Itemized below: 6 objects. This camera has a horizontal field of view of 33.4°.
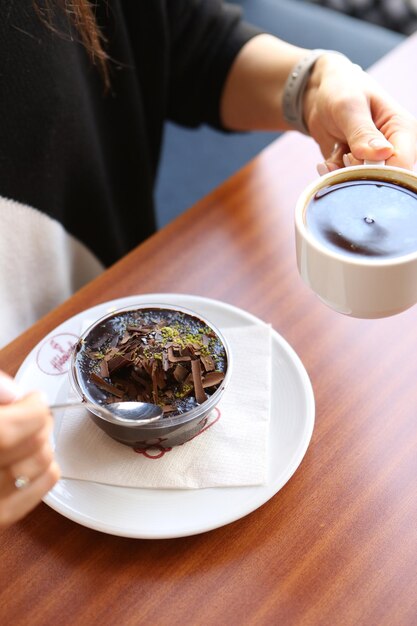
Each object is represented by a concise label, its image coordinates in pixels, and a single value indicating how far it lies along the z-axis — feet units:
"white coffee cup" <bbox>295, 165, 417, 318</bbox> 2.33
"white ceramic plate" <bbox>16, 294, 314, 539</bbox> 2.48
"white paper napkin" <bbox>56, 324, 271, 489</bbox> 2.63
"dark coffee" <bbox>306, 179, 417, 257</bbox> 2.40
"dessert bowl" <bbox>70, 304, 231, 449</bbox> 2.63
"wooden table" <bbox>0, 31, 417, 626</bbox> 2.34
